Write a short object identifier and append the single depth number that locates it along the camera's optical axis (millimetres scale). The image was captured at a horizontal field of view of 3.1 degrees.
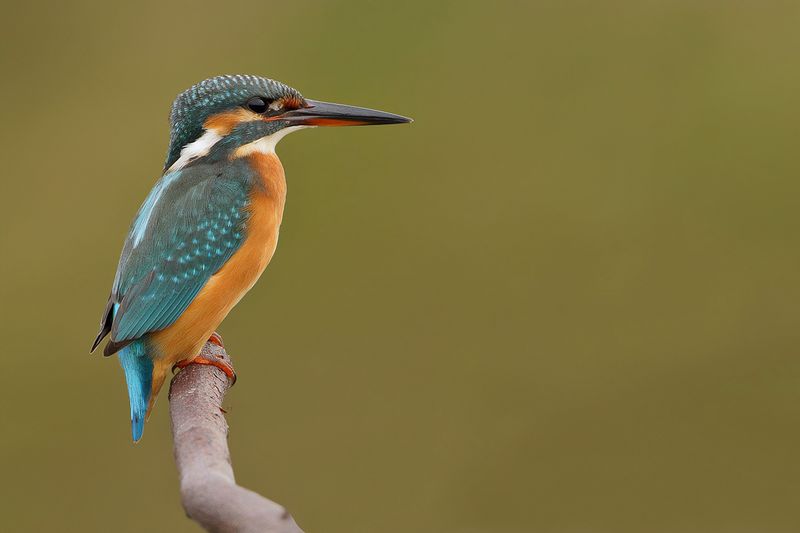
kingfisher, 4994
